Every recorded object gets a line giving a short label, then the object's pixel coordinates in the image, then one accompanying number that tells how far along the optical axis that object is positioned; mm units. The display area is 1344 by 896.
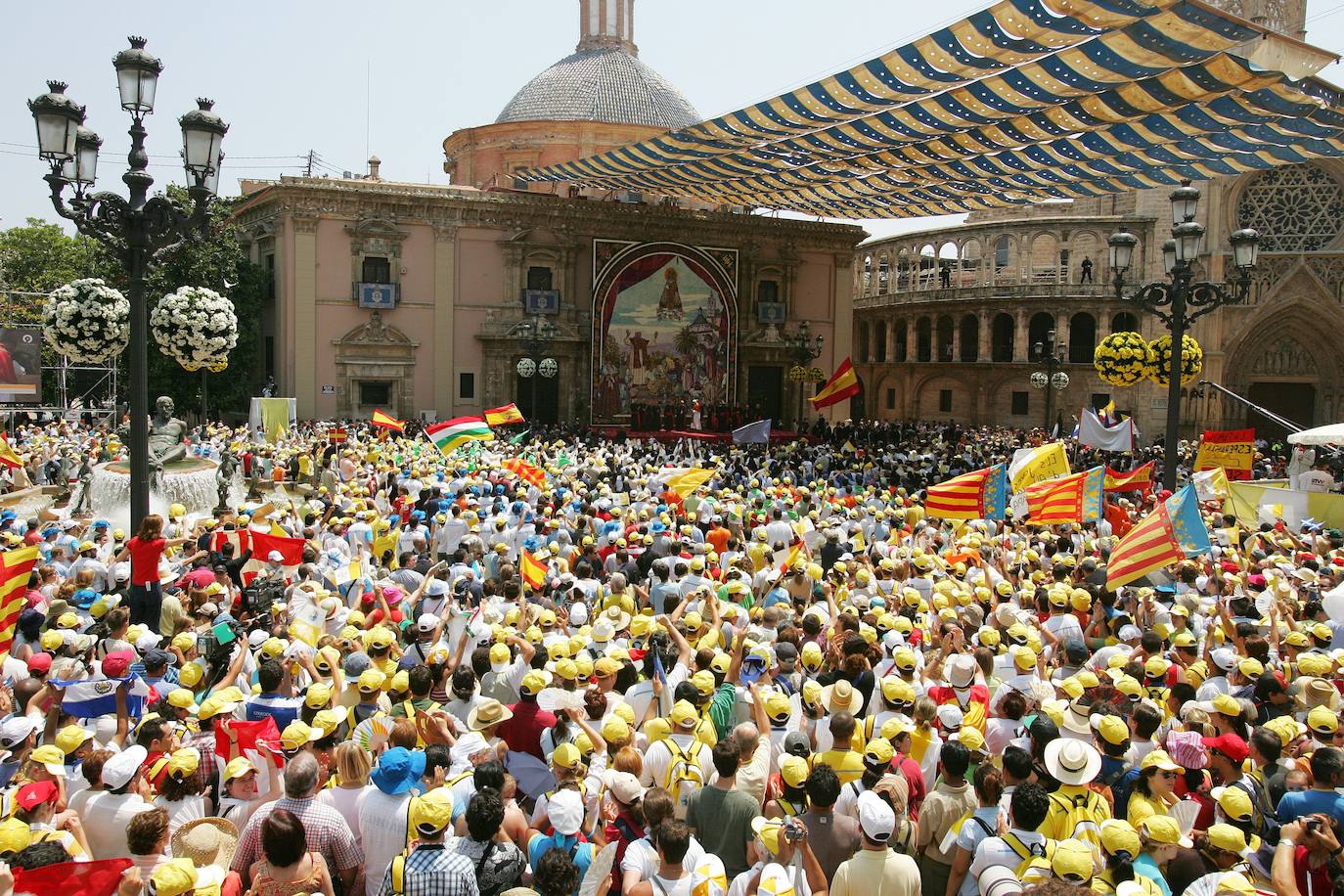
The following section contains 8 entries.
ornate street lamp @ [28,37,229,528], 10570
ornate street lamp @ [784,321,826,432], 36991
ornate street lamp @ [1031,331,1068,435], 29480
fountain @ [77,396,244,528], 16781
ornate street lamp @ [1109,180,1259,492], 15094
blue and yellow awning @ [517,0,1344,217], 16297
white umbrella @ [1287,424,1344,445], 18859
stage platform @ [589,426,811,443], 32856
